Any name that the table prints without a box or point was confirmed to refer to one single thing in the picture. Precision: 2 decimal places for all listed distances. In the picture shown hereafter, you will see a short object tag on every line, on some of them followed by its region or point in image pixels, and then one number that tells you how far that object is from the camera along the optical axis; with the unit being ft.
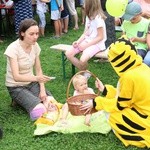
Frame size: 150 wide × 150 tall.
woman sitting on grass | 14.92
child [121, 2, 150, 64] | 17.52
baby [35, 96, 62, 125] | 14.33
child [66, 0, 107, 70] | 18.04
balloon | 17.08
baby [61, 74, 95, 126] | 14.94
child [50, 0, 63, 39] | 27.22
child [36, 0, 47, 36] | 27.78
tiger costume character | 11.85
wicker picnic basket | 13.15
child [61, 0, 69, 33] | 28.55
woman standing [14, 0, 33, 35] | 25.29
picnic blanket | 13.73
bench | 18.50
